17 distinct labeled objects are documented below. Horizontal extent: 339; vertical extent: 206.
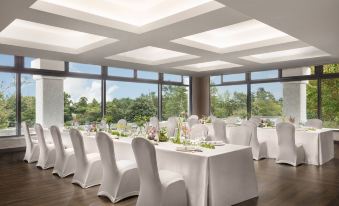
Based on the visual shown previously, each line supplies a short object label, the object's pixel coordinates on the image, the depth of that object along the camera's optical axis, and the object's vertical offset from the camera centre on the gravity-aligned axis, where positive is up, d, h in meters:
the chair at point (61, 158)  5.49 -1.08
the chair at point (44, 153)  6.19 -1.09
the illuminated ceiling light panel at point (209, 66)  9.95 +1.34
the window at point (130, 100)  10.66 +0.11
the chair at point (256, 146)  7.17 -1.14
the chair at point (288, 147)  6.46 -1.06
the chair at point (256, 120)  8.32 -0.53
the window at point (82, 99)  9.77 +0.14
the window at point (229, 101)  12.35 +0.05
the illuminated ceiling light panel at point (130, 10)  4.21 +1.54
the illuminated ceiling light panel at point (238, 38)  6.15 +1.52
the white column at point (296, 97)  10.66 +0.19
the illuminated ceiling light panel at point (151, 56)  8.23 +1.42
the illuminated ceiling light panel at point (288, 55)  7.77 +1.38
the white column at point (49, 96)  8.91 +0.23
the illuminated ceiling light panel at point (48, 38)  5.93 +1.48
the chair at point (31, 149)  6.83 -1.12
